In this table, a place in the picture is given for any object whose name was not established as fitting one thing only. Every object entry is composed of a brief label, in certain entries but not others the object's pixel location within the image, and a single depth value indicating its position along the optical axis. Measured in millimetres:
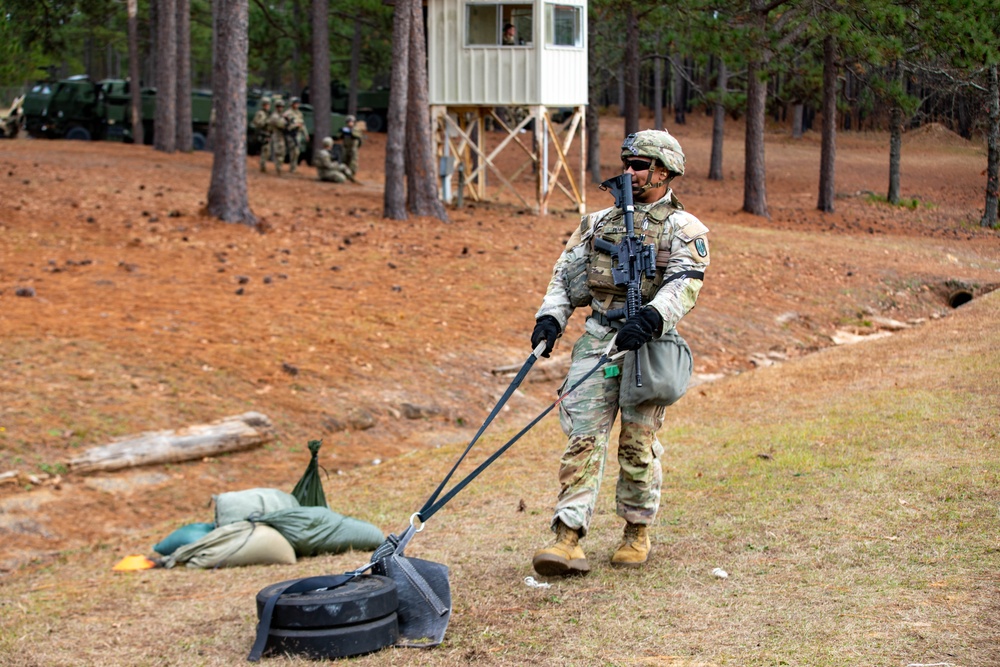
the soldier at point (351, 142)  26672
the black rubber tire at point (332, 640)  4363
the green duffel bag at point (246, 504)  6895
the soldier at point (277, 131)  26672
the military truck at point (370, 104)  46500
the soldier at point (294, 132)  27375
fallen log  8891
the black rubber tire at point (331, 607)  4387
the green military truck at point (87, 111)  35562
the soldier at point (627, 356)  5238
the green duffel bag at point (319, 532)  6605
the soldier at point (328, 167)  26031
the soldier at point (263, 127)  27188
